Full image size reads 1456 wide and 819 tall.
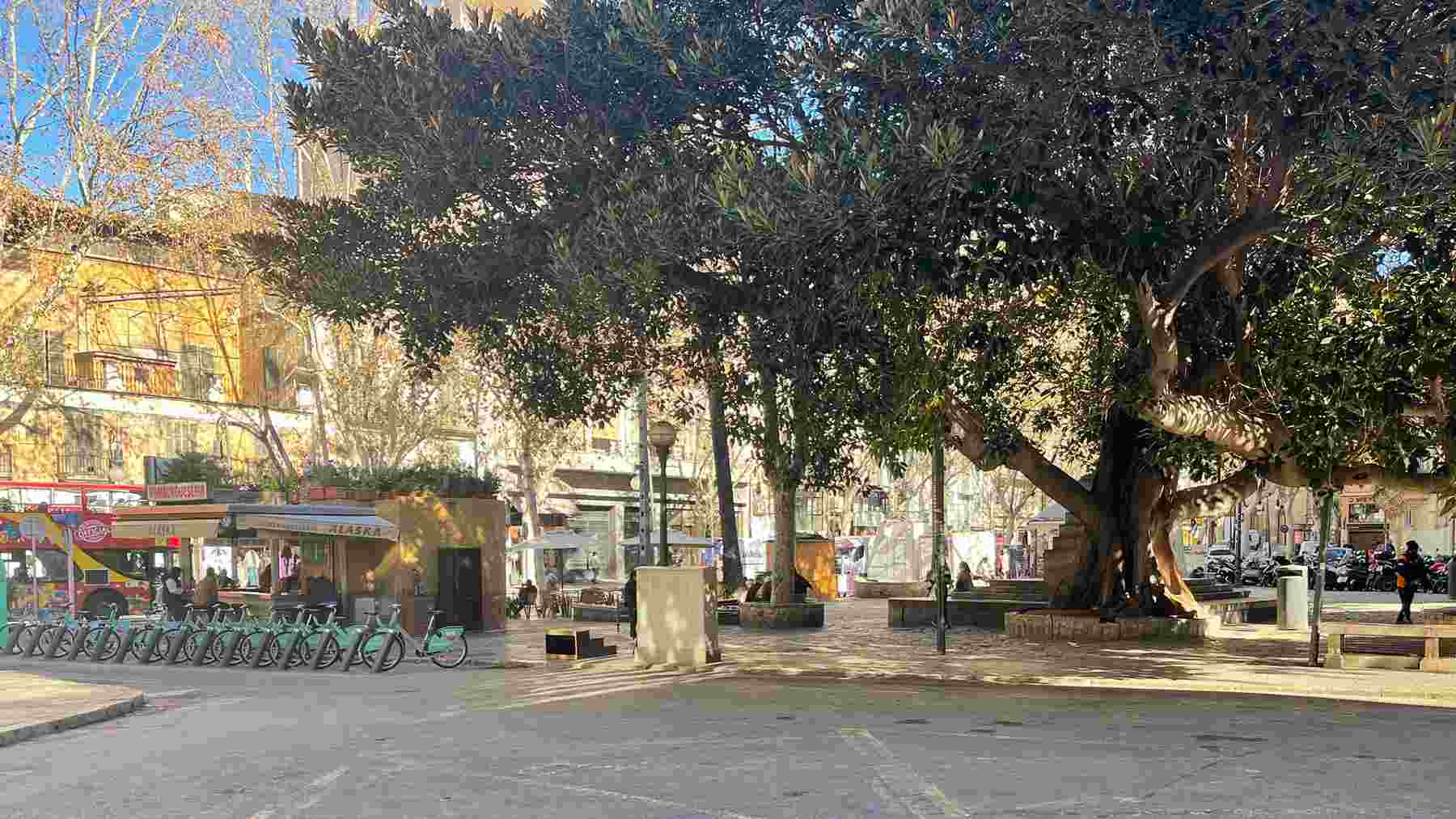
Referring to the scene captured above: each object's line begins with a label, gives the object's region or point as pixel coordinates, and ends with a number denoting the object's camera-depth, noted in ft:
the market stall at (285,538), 85.87
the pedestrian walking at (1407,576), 95.86
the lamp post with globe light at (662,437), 79.66
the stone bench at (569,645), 73.46
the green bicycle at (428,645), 70.64
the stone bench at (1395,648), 60.85
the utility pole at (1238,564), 173.58
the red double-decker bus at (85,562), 111.96
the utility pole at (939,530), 70.31
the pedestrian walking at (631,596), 92.27
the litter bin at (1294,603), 90.48
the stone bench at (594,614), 113.50
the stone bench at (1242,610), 97.45
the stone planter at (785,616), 98.07
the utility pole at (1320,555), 61.31
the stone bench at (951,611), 97.35
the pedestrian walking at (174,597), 91.97
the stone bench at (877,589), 149.20
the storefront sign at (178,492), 91.71
